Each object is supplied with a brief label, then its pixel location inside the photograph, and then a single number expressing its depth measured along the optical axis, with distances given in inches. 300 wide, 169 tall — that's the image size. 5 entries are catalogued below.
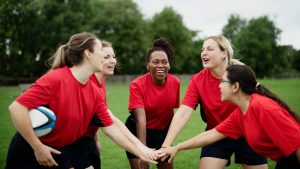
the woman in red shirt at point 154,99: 238.4
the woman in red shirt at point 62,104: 151.9
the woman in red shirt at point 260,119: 147.3
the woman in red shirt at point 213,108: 209.2
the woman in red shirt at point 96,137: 195.6
